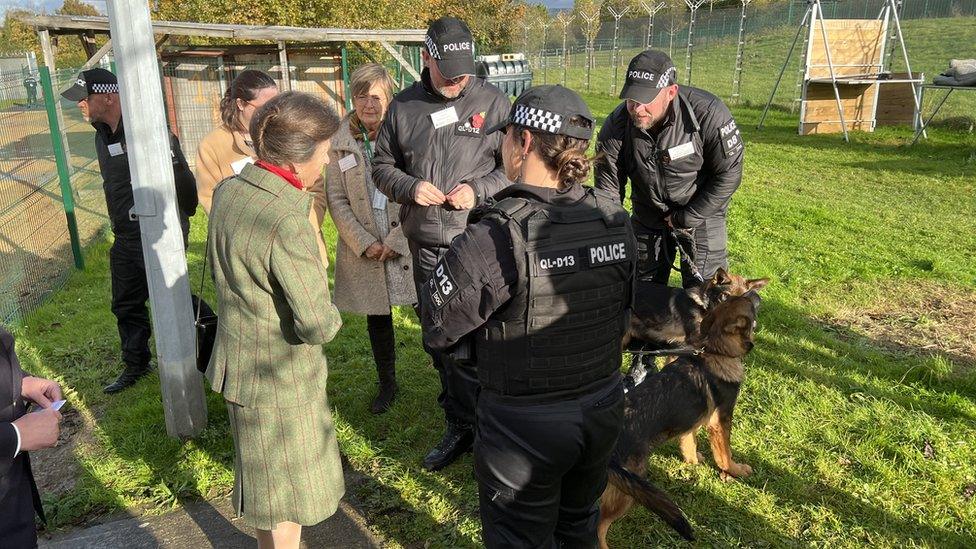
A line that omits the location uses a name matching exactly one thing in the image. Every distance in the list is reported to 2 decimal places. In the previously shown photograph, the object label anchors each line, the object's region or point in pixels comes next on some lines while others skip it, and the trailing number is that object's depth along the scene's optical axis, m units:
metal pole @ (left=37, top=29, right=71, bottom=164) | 9.66
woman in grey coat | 4.14
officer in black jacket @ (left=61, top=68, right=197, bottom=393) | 4.54
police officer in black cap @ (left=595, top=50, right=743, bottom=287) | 3.95
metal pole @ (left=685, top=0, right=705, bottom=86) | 23.31
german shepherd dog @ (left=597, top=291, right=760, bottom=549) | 3.02
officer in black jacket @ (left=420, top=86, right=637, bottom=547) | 2.04
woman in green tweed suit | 2.27
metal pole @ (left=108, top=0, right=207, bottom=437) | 3.49
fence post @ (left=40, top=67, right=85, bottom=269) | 7.14
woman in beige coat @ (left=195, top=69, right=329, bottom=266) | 3.60
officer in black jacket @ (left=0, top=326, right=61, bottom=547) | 1.97
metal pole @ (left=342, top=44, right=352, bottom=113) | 14.04
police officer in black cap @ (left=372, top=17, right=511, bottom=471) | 3.59
